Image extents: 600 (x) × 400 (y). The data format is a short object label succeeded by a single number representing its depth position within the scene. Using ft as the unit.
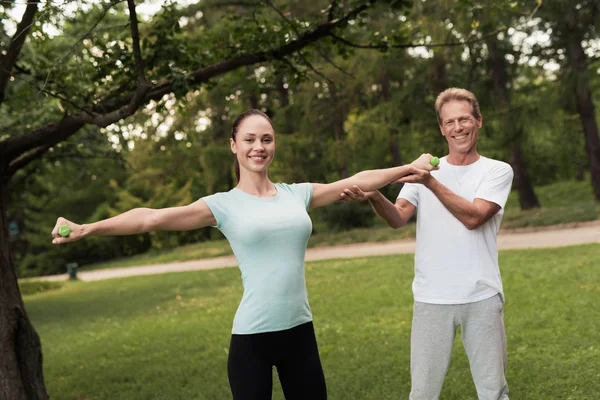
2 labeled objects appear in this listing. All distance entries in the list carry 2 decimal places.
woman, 9.50
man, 10.73
